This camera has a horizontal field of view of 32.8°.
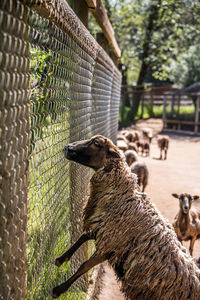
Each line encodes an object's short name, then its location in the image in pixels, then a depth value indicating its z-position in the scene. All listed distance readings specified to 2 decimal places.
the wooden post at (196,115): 25.84
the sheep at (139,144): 16.21
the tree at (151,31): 22.52
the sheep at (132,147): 12.31
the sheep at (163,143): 15.82
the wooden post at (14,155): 1.34
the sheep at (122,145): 9.67
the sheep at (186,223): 6.23
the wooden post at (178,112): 27.55
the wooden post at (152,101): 30.00
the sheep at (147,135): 18.30
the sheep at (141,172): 8.81
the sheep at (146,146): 16.17
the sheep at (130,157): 9.80
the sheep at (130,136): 15.60
